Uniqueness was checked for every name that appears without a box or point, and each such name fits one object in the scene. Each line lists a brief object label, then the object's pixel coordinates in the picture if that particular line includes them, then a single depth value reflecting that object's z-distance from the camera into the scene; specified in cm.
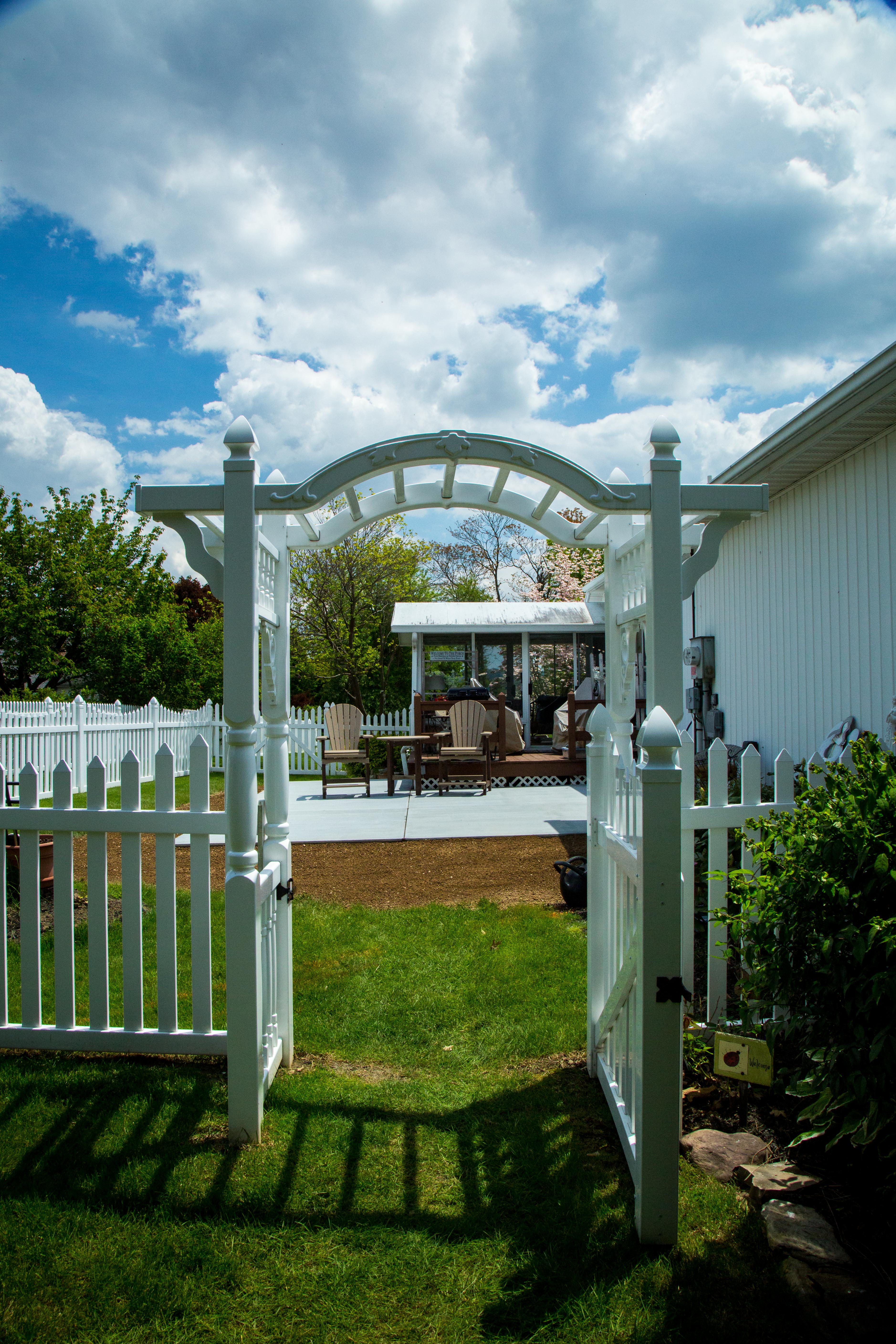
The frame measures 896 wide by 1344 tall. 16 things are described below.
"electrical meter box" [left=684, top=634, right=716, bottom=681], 817
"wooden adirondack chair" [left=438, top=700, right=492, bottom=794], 1072
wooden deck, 1162
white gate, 193
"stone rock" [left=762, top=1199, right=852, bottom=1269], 177
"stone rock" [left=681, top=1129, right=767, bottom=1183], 224
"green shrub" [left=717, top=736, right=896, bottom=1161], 175
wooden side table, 1018
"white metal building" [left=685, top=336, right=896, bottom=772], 471
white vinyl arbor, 195
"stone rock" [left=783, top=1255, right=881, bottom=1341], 158
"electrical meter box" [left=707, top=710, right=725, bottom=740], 796
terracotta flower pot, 489
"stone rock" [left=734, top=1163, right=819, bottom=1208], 203
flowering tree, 2416
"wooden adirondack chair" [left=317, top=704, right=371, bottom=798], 1121
